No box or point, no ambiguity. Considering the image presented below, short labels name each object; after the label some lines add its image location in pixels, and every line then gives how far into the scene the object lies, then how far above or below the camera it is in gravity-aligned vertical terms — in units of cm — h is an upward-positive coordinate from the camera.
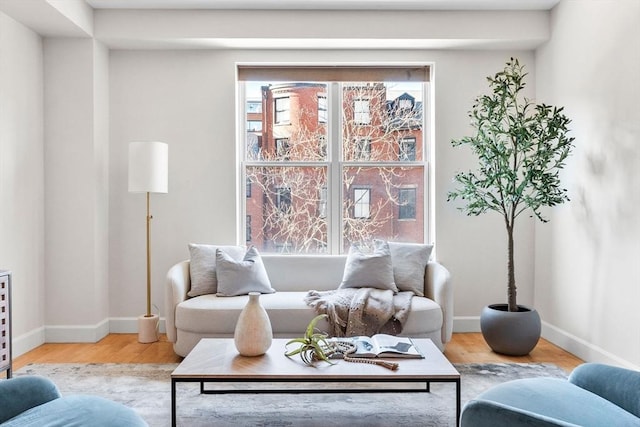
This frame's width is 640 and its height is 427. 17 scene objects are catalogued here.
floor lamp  396 +27
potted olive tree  354 +19
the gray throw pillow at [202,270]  387 -54
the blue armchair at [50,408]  166 -76
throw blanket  346 -81
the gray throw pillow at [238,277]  380 -59
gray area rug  259 -118
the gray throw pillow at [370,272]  388 -56
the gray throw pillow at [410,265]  393 -52
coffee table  227 -82
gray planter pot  360 -98
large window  456 +38
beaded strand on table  238 -80
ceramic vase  253 -68
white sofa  349 -81
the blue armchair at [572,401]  148 -74
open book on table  254 -80
